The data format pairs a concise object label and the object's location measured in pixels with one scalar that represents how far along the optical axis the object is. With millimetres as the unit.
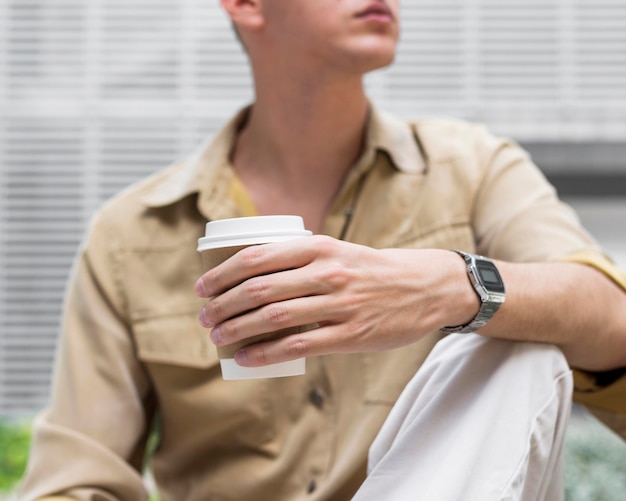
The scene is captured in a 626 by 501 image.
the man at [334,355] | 1344
